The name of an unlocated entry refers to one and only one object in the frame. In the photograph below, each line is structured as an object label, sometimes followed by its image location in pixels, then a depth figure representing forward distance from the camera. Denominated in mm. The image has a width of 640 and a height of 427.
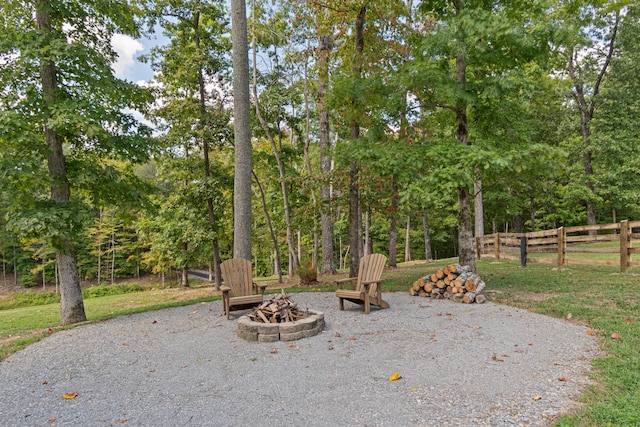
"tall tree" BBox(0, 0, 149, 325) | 5230
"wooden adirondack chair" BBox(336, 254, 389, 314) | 5383
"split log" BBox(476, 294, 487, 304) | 5926
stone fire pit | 4301
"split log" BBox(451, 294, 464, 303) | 6095
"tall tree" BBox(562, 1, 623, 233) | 15913
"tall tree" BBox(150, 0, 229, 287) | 10047
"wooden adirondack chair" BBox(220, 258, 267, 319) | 5574
